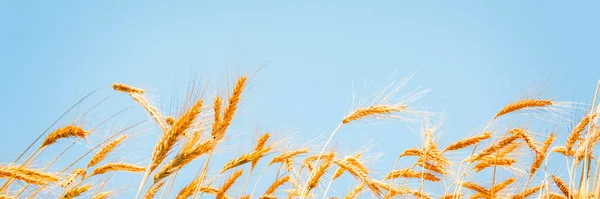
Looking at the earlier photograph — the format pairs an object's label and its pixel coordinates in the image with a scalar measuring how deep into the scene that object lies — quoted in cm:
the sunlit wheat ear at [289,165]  415
